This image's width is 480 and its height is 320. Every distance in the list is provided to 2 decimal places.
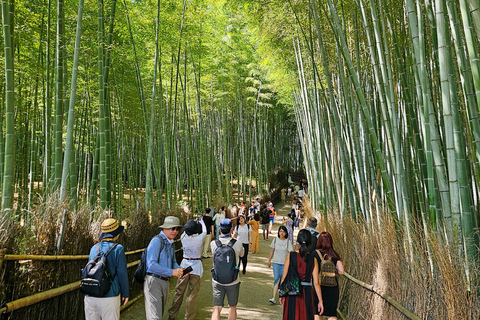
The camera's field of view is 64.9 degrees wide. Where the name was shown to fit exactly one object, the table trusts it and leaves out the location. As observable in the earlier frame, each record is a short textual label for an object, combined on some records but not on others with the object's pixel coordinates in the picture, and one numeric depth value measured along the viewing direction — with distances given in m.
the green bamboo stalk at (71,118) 3.45
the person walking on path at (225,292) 3.19
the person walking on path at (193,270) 3.50
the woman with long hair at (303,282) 2.82
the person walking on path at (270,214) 10.20
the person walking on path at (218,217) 7.54
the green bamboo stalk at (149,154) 5.57
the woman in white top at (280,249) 4.03
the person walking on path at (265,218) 9.15
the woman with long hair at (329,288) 3.08
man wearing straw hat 2.26
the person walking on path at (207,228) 6.19
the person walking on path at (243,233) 5.48
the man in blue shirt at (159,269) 2.71
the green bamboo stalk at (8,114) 2.92
